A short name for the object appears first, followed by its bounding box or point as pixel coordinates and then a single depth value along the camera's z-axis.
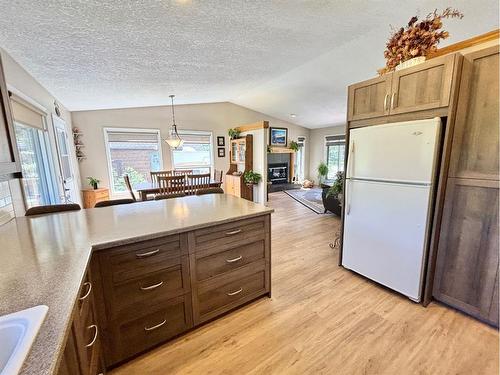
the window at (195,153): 5.88
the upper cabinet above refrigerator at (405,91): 1.62
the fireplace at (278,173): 8.19
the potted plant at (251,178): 5.35
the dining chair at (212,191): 2.81
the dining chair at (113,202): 2.26
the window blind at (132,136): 5.04
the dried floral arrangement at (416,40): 1.70
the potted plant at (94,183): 4.53
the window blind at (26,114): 2.04
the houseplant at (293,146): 8.14
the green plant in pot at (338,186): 3.48
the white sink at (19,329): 0.61
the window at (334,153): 7.81
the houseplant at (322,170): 8.30
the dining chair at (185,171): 5.80
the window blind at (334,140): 7.69
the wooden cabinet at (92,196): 4.41
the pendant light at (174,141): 4.30
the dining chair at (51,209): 1.88
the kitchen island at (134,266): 0.89
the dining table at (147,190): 3.91
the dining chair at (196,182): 4.18
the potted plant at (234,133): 5.91
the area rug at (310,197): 5.26
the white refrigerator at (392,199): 1.76
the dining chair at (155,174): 4.29
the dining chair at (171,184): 3.88
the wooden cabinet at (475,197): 1.56
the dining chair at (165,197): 2.64
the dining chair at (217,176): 5.16
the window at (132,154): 5.08
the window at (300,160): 8.85
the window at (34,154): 2.18
